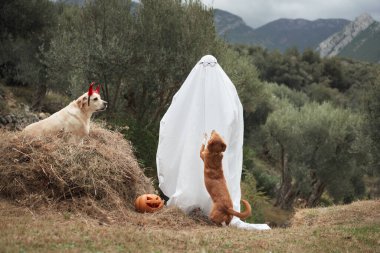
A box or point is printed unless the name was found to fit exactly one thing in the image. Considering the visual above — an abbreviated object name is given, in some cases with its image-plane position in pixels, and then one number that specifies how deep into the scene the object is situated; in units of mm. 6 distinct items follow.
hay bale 8328
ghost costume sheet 9727
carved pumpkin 9109
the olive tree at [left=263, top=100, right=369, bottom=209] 27406
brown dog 9000
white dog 9148
